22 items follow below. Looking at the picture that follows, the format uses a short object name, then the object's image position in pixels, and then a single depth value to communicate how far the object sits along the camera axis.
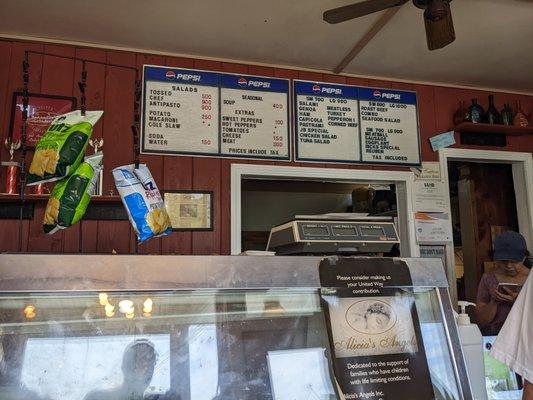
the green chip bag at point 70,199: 1.07
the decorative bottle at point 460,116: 3.48
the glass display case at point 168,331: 0.90
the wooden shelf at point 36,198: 2.45
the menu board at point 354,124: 3.23
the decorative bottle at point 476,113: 3.48
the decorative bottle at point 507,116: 3.59
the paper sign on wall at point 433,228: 3.30
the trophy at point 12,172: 2.54
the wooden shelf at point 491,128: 3.43
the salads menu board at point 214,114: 2.97
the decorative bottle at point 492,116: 3.55
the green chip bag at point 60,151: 1.08
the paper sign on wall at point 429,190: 3.37
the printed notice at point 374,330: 1.01
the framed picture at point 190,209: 2.92
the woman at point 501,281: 2.47
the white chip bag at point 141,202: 1.12
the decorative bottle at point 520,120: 3.59
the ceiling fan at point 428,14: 2.13
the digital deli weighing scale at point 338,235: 1.97
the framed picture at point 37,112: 2.73
